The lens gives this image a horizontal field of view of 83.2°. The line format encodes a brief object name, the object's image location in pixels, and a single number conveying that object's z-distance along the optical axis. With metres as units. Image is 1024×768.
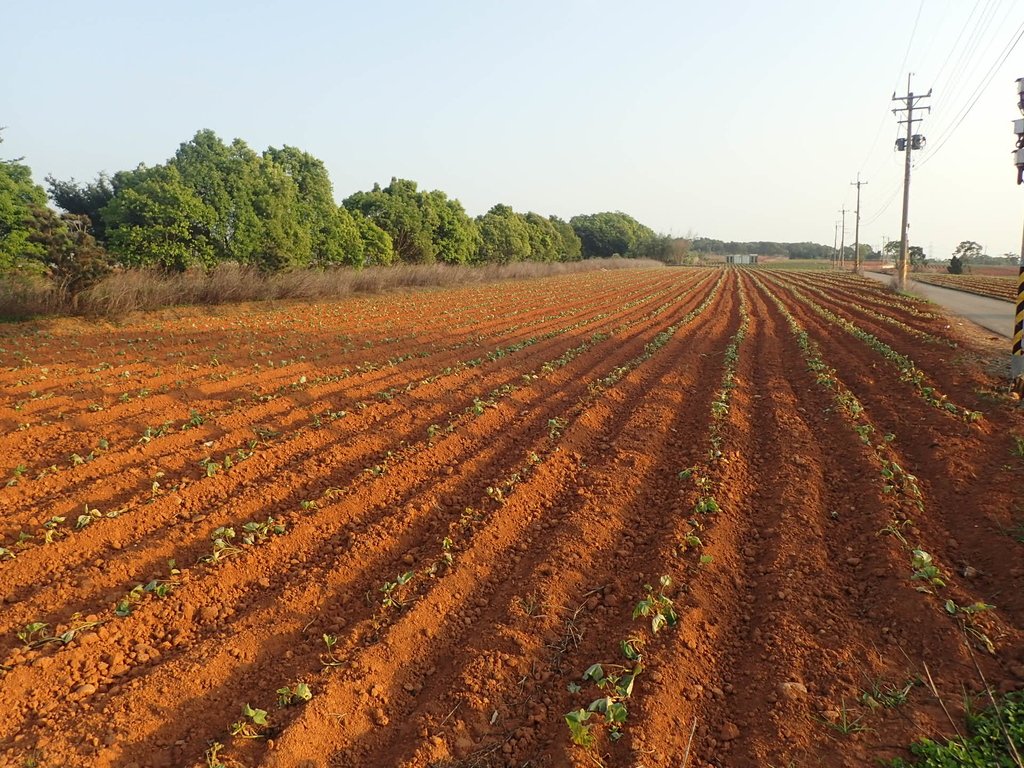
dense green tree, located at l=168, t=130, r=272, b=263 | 18.52
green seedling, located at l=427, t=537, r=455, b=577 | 4.30
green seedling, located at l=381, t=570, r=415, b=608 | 3.91
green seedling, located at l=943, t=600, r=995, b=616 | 3.62
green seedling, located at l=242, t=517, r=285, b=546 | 4.67
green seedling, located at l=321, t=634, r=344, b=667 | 3.37
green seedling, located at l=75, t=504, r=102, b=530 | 4.76
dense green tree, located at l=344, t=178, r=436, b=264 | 31.77
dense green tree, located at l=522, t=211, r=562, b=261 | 55.06
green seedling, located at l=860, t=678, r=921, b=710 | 3.02
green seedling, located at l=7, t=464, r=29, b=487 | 5.52
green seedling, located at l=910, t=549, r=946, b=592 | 3.95
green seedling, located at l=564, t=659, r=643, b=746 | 2.84
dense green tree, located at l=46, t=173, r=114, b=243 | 26.41
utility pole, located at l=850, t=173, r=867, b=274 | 52.94
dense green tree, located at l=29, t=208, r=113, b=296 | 14.28
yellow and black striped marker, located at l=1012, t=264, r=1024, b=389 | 8.27
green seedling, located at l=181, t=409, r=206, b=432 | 7.11
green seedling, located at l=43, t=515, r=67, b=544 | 4.55
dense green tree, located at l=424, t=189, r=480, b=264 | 34.88
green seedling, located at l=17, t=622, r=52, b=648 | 3.54
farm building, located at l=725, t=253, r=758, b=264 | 128.75
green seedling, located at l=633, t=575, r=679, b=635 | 3.64
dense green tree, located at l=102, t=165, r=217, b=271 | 17.08
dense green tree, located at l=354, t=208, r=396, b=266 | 27.95
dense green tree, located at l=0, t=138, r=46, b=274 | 14.70
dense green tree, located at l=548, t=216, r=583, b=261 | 65.81
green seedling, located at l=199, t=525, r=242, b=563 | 4.38
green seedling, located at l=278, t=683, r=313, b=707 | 3.08
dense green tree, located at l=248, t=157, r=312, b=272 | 19.86
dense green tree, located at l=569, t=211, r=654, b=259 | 89.25
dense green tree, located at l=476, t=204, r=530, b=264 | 43.91
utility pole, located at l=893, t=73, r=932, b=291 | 29.52
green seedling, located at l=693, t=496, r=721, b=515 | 5.12
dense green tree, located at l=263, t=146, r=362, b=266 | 24.08
